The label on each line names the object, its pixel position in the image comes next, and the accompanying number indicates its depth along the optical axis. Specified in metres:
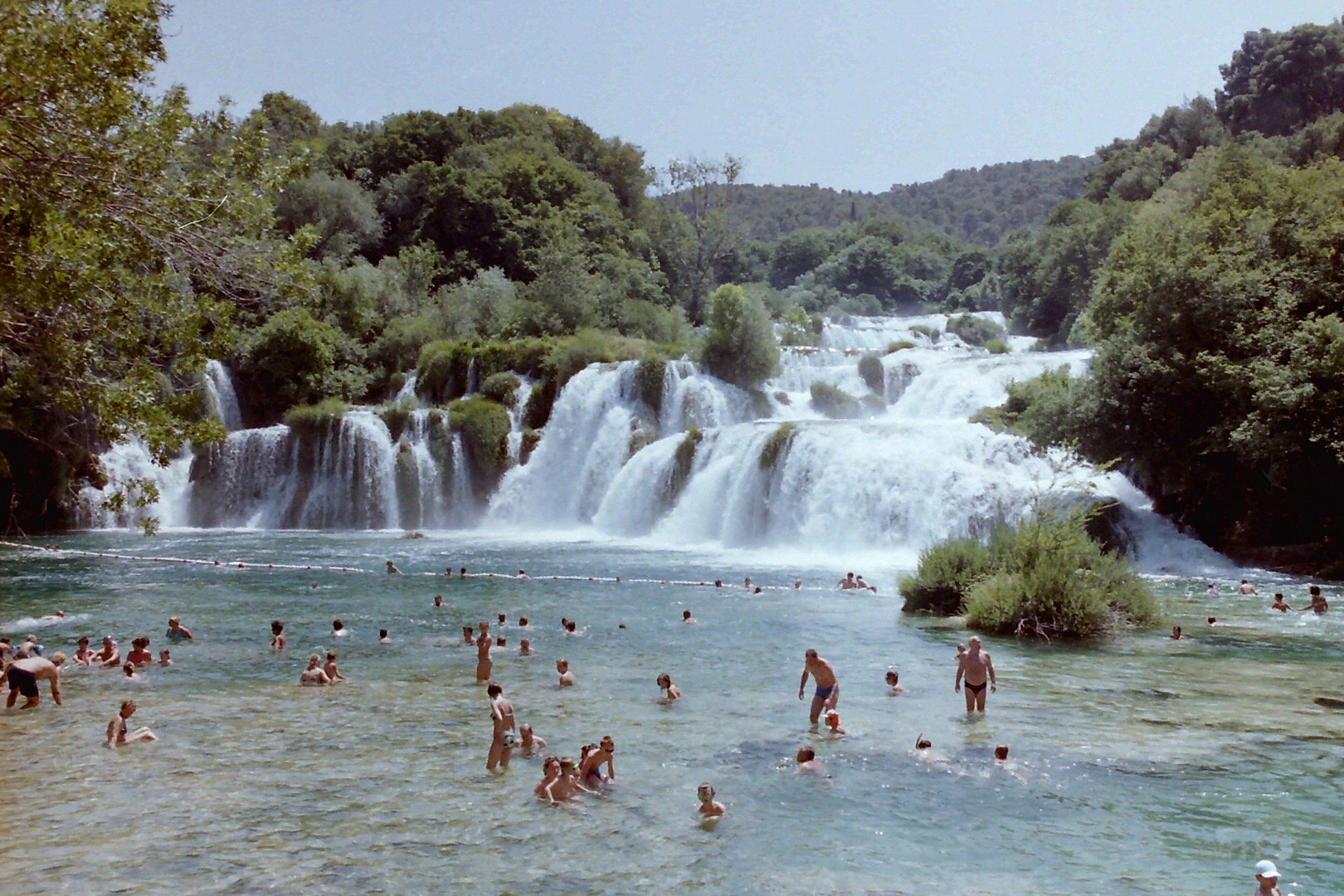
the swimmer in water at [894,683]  14.47
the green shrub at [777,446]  31.48
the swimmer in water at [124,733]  12.19
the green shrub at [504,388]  41.84
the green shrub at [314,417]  40.56
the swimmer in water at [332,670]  15.37
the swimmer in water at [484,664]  15.46
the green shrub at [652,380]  40.19
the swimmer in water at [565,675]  15.06
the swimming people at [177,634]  18.31
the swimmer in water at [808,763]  11.14
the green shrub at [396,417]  40.56
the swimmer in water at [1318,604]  19.78
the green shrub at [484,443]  39.72
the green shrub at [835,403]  41.53
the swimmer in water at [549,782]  10.38
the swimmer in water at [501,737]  11.27
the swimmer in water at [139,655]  16.36
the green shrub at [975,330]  60.81
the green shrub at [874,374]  42.54
